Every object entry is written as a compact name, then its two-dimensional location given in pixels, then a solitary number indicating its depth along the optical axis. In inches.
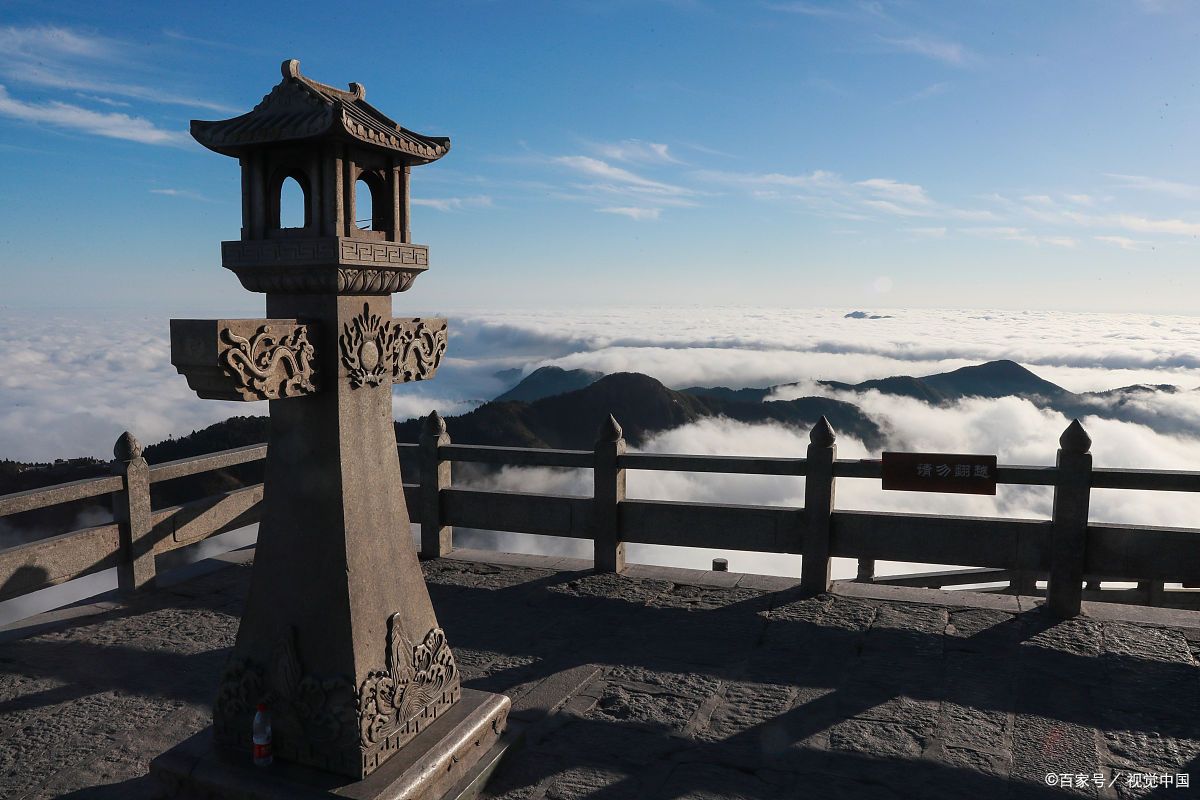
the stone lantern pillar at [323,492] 176.9
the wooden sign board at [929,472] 329.4
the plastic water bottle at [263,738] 179.2
